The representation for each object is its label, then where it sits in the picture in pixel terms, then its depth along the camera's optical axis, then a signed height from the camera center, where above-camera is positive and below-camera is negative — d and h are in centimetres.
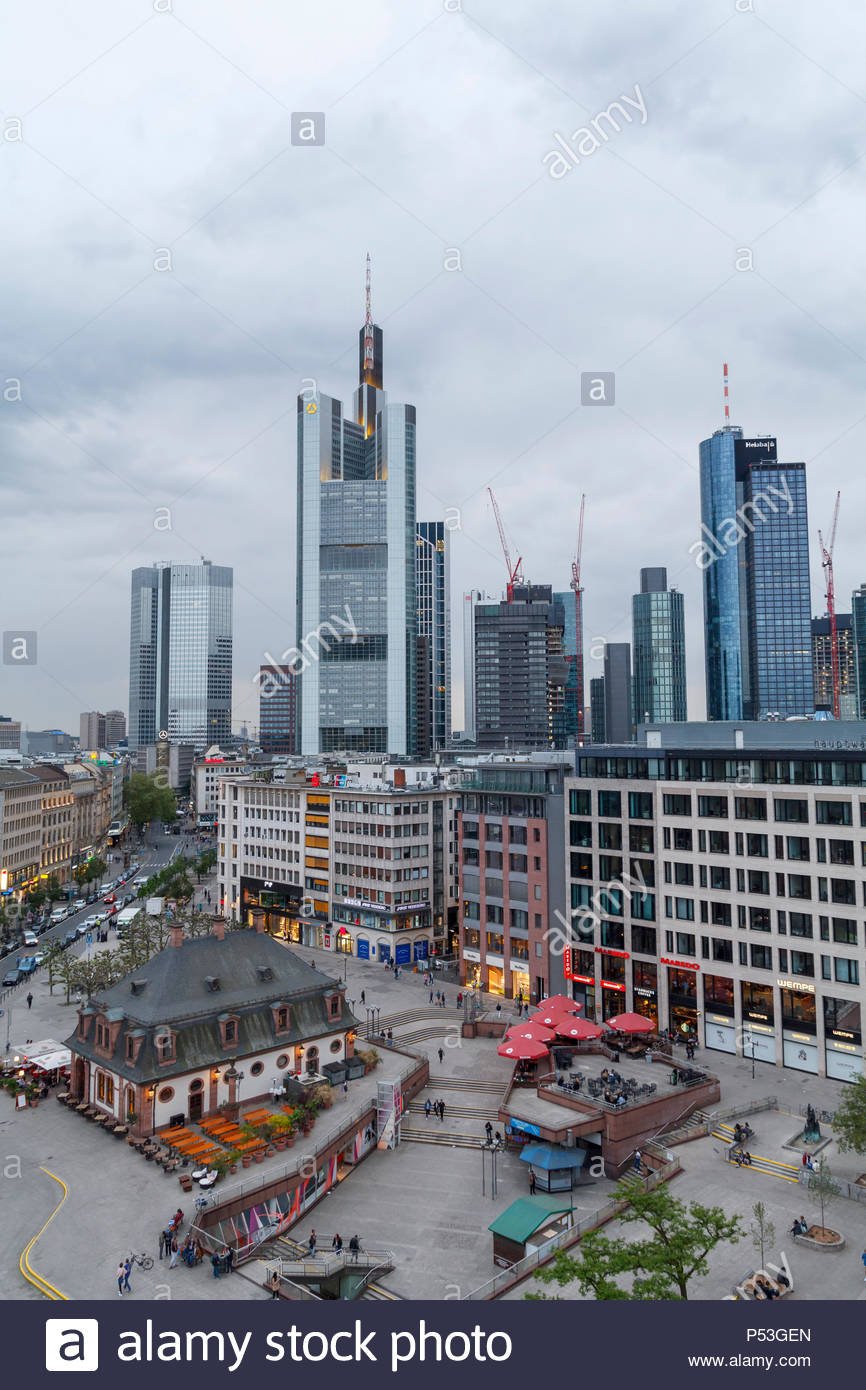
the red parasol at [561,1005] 6032 -1867
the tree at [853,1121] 4075 -1837
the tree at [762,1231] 3400 -2070
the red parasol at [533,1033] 5359 -1835
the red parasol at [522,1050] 5197 -1881
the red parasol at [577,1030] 5462 -1854
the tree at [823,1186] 3850 -2030
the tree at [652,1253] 2659 -1681
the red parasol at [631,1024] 5704 -1891
